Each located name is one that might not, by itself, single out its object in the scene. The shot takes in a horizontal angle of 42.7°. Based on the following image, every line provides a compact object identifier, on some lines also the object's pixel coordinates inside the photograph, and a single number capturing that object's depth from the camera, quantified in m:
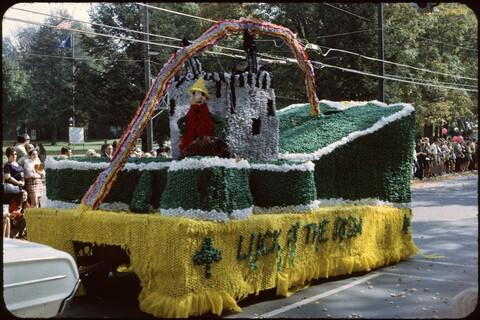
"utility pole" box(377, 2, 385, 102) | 22.72
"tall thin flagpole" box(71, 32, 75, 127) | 32.17
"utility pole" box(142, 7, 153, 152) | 18.66
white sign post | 23.34
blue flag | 23.56
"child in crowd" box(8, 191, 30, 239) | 9.52
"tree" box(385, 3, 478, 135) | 28.81
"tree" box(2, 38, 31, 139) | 35.28
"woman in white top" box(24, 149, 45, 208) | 11.05
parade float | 6.28
